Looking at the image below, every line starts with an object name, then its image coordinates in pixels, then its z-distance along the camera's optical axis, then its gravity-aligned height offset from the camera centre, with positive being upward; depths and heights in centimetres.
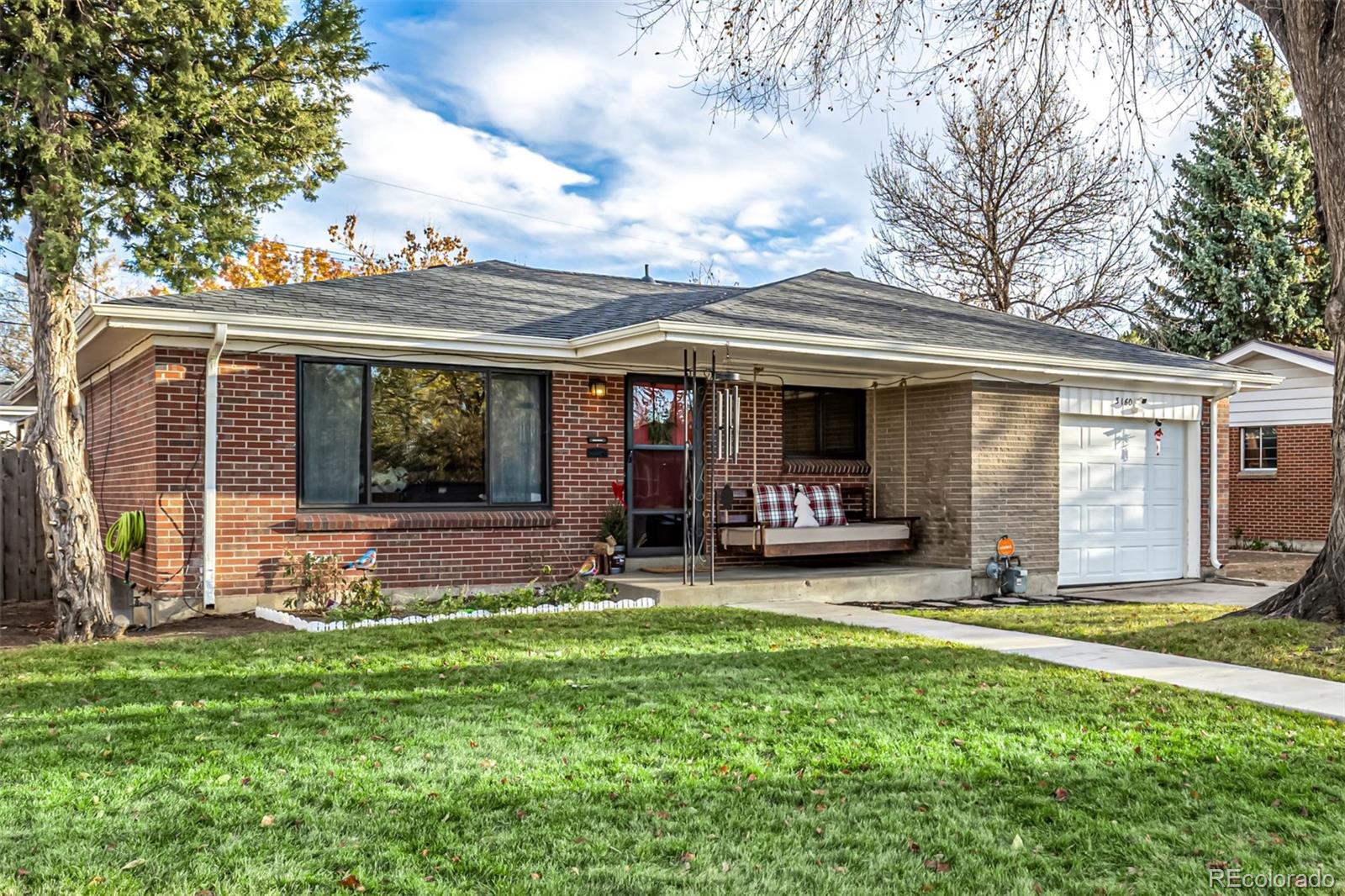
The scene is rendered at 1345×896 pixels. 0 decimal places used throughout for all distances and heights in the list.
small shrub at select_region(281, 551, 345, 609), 952 -109
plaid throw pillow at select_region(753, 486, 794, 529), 1187 -46
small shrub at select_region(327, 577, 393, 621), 877 -126
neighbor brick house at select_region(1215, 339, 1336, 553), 1980 +41
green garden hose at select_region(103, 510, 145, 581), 987 -67
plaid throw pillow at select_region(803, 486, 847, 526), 1240 -45
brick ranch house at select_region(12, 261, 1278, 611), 946 +52
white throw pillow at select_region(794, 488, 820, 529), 1212 -54
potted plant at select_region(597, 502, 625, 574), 1120 -69
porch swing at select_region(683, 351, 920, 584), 1076 -68
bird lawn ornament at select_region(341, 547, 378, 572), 993 -95
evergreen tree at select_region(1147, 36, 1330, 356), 2458 +587
